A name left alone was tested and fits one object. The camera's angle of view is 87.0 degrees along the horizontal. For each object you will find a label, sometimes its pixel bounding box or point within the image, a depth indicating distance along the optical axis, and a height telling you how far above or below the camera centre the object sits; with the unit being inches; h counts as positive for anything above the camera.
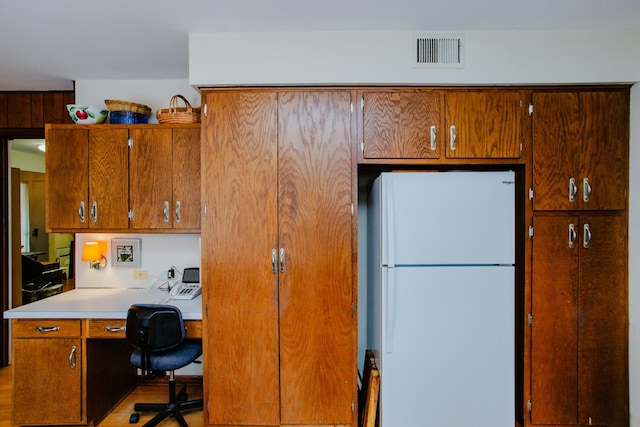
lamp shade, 107.2 -12.3
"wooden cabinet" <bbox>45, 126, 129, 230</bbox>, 98.1 +10.6
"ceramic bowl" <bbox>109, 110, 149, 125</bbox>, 100.5 +28.7
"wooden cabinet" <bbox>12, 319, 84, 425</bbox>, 86.3 -39.8
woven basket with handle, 98.4 +28.9
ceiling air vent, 81.1 +39.3
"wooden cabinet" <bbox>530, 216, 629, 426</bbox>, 82.3 -26.8
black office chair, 81.5 -30.7
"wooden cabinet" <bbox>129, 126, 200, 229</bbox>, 98.3 +10.8
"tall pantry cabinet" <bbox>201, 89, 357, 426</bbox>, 83.3 -10.3
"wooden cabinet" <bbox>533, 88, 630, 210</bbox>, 82.5 +15.6
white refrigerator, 80.1 -21.3
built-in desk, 86.2 -36.6
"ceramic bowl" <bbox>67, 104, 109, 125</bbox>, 99.8 +29.5
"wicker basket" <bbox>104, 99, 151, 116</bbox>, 99.9 +32.2
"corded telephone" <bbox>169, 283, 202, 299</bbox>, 98.5 -23.3
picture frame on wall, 111.8 -13.2
